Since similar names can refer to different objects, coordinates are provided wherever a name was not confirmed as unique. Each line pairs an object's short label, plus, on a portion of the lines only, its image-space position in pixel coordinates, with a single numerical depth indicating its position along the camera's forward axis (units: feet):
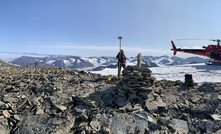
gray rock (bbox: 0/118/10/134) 15.83
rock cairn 24.34
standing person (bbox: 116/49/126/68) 38.45
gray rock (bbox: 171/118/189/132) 19.12
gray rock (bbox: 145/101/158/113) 22.06
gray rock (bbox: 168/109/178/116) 22.36
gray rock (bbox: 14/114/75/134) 16.10
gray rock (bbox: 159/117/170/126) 19.58
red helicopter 96.33
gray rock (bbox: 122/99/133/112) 21.07
